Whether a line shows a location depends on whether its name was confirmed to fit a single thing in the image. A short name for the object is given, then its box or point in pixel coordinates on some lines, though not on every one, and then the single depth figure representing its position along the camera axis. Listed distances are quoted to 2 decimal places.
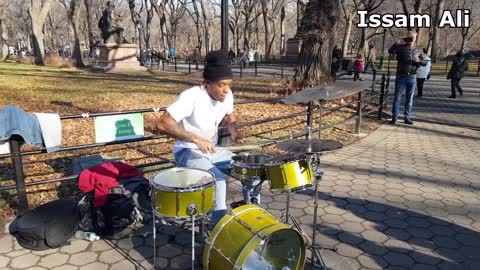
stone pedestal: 23.77
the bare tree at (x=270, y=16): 43.34
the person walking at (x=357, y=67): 20.32
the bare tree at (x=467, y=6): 45.42
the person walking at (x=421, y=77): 13.48
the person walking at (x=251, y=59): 33.81
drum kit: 2.56
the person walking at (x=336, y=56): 19.53
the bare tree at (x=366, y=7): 37.12
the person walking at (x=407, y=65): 8.66
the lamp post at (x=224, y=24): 5.88
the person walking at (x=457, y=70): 14.29
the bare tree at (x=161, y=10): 43.50
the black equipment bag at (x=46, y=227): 3.48
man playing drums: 3.25
